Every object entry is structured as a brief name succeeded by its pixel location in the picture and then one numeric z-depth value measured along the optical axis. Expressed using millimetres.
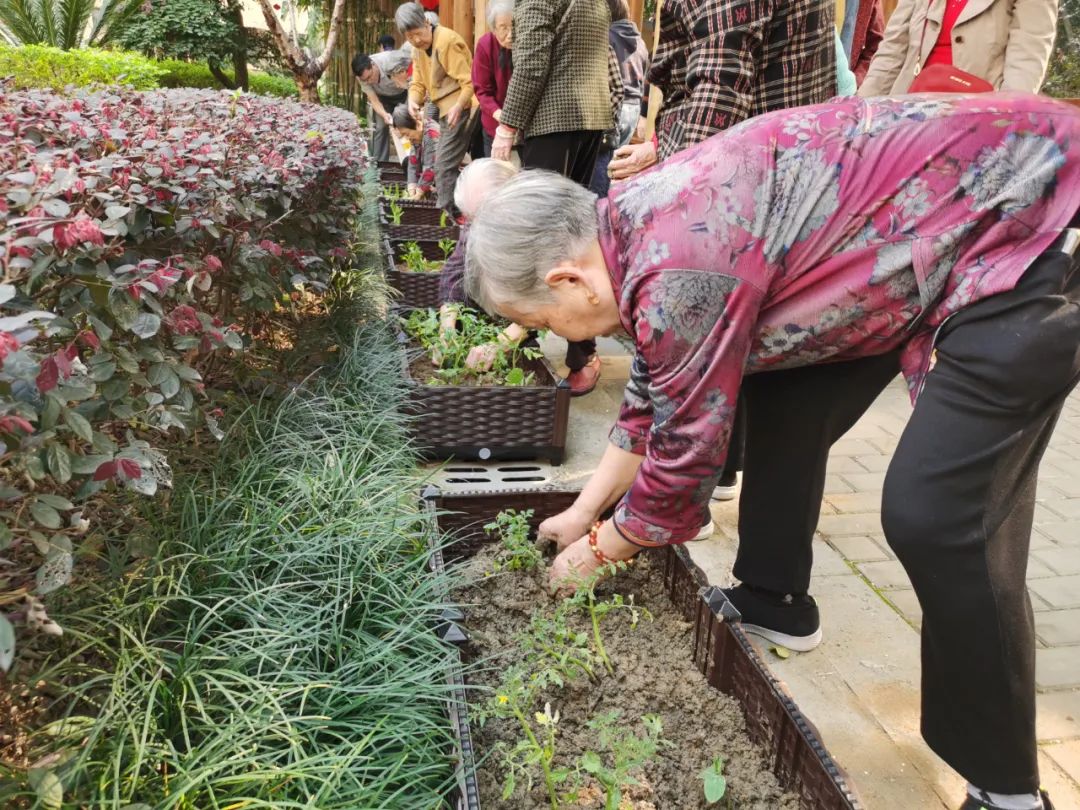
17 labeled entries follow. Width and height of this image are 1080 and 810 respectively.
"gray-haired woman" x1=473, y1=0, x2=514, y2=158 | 4875
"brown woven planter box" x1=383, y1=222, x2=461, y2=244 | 6162
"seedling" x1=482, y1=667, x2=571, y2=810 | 1605
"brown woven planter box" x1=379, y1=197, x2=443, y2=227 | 6707
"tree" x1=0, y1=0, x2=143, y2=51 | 13258
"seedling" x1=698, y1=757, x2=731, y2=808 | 1584
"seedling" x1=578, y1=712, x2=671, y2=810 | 1566
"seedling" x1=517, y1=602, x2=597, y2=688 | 1933
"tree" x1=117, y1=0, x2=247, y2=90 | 15156
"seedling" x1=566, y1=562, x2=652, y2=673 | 2006
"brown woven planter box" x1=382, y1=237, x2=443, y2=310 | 4996
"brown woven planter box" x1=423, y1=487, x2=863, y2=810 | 1566
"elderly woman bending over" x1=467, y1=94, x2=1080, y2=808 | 1496
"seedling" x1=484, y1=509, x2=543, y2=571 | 2306
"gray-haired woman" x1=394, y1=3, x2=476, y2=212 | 6125
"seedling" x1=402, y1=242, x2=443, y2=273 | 5344
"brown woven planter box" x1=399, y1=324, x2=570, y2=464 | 3359
